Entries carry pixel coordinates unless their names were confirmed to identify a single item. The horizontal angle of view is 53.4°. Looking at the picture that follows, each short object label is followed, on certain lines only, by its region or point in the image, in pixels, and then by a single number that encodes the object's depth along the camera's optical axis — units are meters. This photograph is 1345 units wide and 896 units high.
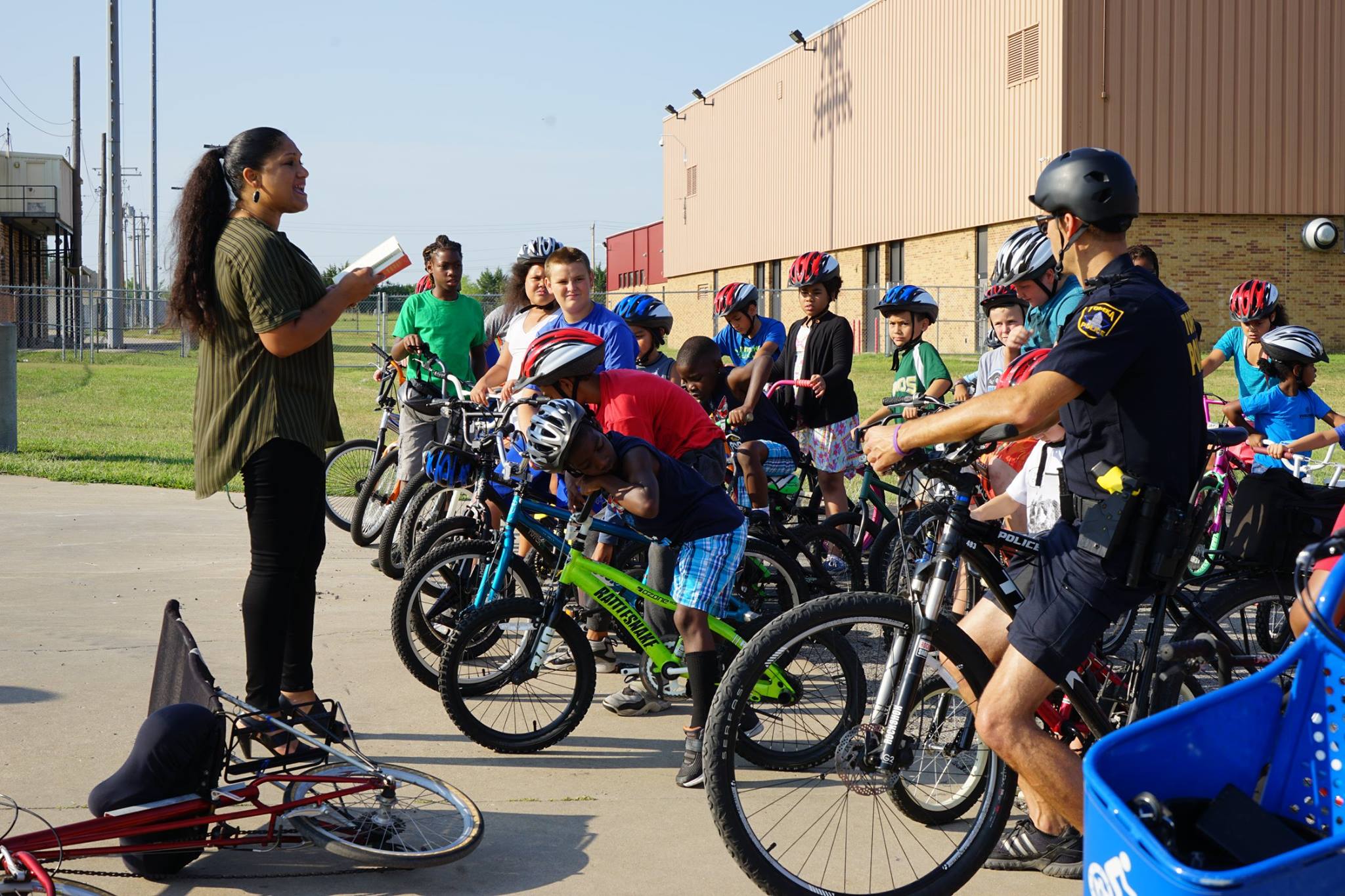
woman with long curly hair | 4.73
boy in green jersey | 8.41
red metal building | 64.38
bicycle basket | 2.79
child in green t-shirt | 9.20
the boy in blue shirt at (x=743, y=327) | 8.92
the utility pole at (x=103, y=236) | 50.25
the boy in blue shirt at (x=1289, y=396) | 7.96
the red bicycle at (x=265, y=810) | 3.72
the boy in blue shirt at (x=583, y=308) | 6.84
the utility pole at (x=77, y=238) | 53.47
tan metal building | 31.41
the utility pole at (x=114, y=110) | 35.50
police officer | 3.49
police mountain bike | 3.77
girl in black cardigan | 8.73
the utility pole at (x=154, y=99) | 47.12
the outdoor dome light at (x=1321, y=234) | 32.00
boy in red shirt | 5.39
